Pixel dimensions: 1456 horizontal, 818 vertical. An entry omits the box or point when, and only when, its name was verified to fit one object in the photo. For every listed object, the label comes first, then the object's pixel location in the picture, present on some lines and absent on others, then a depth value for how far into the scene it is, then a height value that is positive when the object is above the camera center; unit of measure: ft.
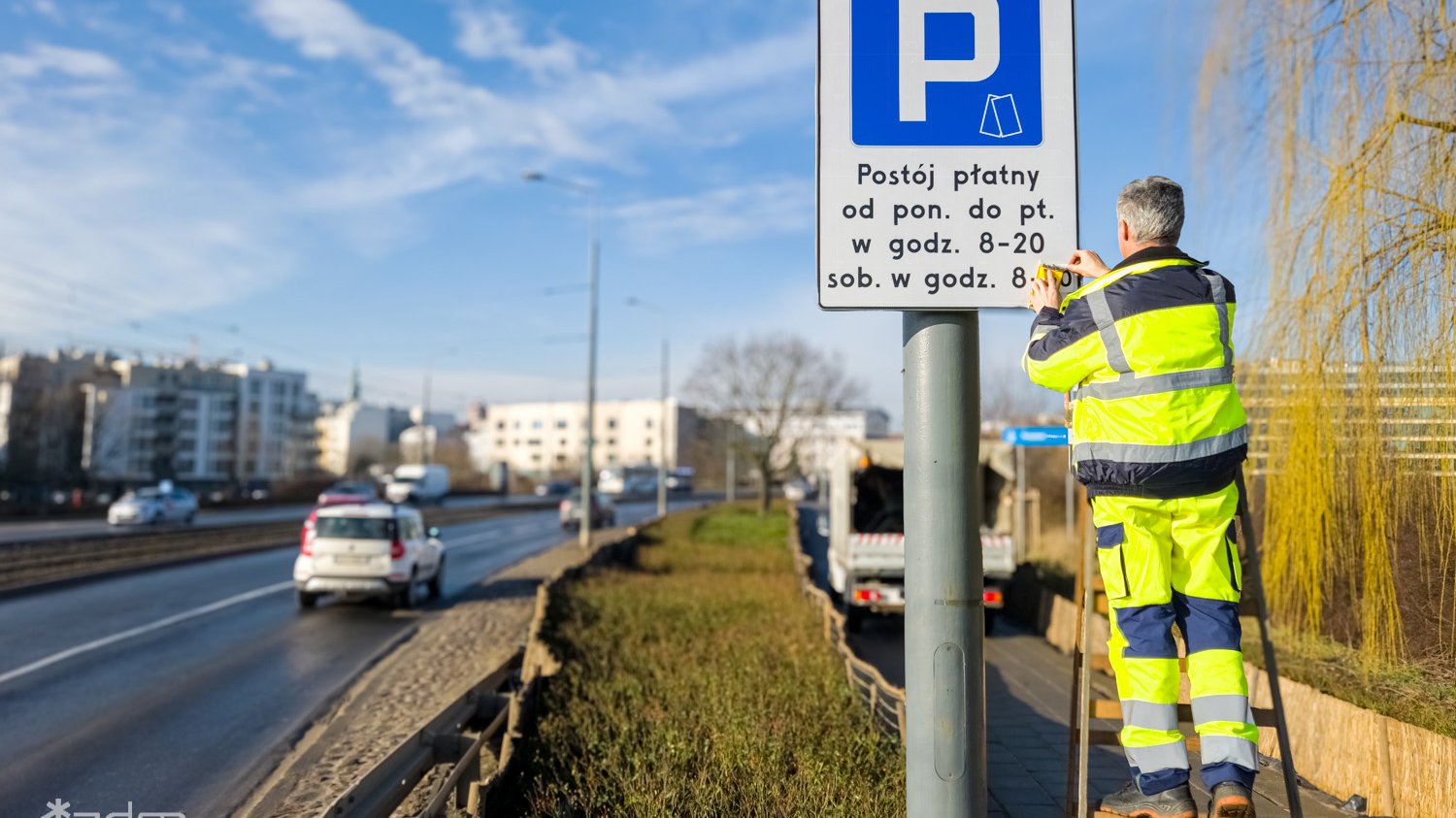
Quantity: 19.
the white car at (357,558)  50.31 -4.76
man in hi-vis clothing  9.18 -0.16
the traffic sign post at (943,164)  8.16 +2.39
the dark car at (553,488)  282.36 -7.38
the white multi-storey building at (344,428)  454.81 +15.37
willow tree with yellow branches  13.88 +1.95
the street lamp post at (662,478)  145.89 -2.29
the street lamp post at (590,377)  86.43 +7.67
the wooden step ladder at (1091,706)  9.80 -2.48
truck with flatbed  42.39 -2.98
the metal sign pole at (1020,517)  47.04 -2.51
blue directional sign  34.17 +0.95
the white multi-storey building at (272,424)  395.96 +14.74
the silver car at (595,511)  132.05 -6.63
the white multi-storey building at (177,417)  350.02 +15.71
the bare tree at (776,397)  148.36 +9.64
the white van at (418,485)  196.34 -4.68
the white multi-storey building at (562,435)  455.63 +12.62
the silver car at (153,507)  125.49 -5.88
